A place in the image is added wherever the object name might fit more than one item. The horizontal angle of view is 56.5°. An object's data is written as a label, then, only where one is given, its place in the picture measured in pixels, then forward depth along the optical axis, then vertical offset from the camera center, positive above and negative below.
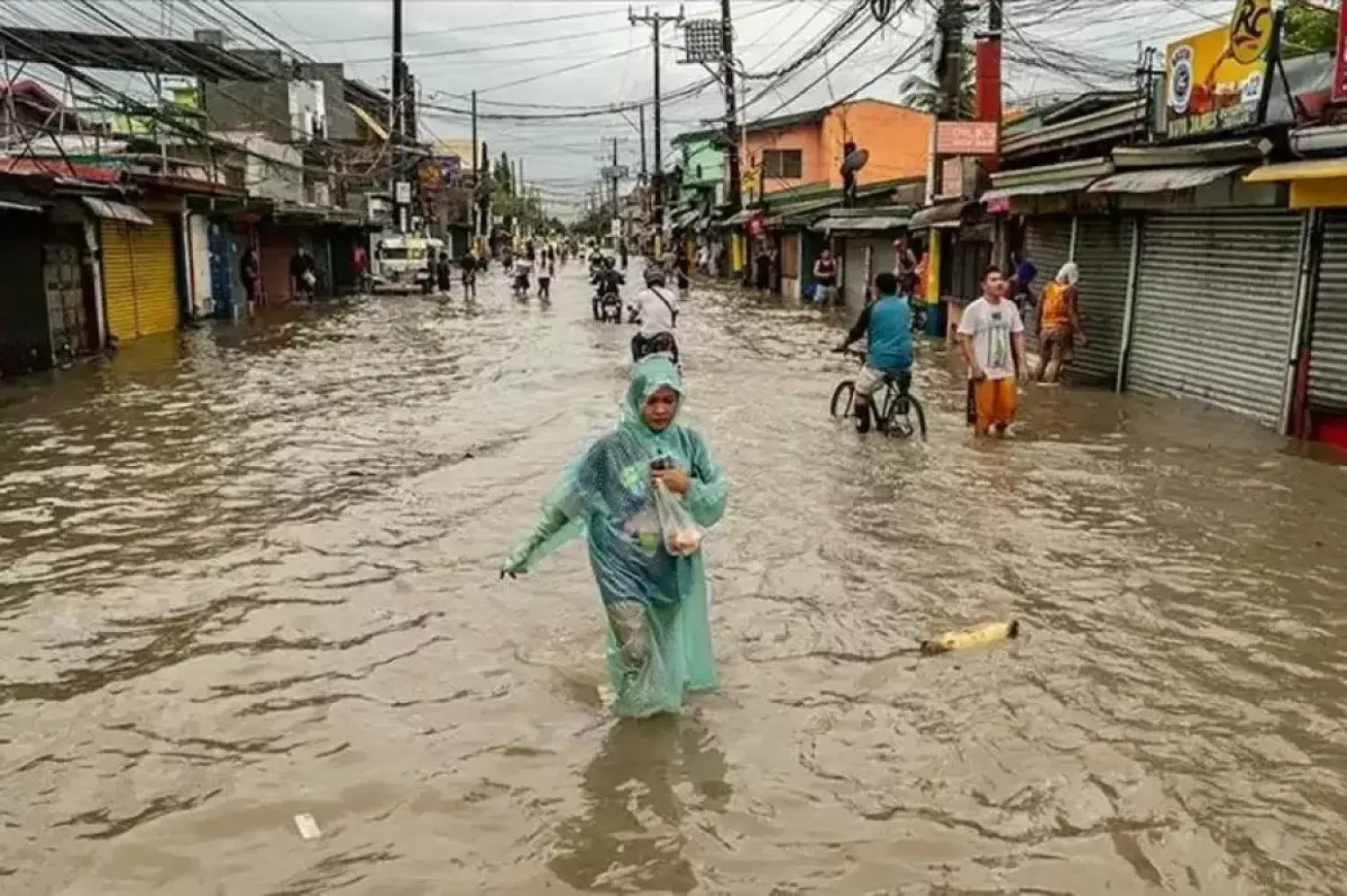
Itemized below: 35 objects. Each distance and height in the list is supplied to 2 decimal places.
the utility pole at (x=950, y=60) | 21.61 +2.97
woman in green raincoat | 5.16 -1.20
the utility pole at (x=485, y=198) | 87.44 +2.16
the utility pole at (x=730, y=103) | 46.19 +4.77
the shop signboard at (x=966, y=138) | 20.81 +1.51
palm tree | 26.40 +3.97
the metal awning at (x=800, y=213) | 38.32 +0.52
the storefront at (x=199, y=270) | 28.72 -1.01
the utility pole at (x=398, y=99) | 41.70 +4.25
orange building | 53.44 +3.69
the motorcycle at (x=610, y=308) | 29.91 -1.89
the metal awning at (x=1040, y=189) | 15.85 +0.56
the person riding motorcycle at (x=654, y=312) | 16.94 -1.12
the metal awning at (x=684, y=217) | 72.25 +0.64
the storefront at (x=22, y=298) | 18.06 -1.06
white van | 45.91 -1.42
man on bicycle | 12.14 -1.01
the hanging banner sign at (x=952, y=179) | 23.02 +0.95
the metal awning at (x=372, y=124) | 52.62 +4.41
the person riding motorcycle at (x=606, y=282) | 29.88 -1.28
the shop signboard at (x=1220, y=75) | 12.41 +1.63
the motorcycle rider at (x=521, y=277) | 44.31 -1.70
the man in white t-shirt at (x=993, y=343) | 11.60 -1.05
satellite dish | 31.67 +1.70
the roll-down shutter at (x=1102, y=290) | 16.56 -0.80
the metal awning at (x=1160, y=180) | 12.52 +0.53
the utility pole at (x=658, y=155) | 62.94 +3.96
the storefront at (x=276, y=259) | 38.09 -0.96
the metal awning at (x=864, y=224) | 28.94 +0.13
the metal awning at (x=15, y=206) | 16.43 +0.26
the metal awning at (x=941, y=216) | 22.50 +0.24
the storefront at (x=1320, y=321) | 11.32 -0.85
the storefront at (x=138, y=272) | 23.23 -0.91
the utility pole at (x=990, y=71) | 20.80 +2.64
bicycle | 12.52 -1.83
